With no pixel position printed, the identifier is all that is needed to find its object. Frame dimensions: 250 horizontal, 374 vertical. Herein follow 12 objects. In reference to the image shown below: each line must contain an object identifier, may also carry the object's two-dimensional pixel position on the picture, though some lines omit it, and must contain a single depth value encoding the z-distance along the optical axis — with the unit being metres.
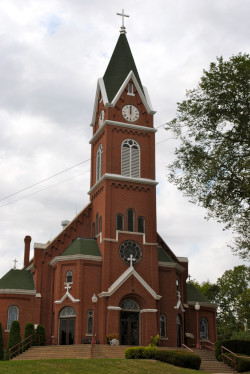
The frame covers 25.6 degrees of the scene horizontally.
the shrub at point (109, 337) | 41.59
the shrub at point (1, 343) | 41.99
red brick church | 43.75
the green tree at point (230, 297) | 71.31
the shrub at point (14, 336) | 39.69
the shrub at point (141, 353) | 32.75
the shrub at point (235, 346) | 36.41
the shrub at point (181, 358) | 31.22
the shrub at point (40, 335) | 42.34
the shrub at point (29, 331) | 41.03
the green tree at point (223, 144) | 29.00
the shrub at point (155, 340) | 42.18
